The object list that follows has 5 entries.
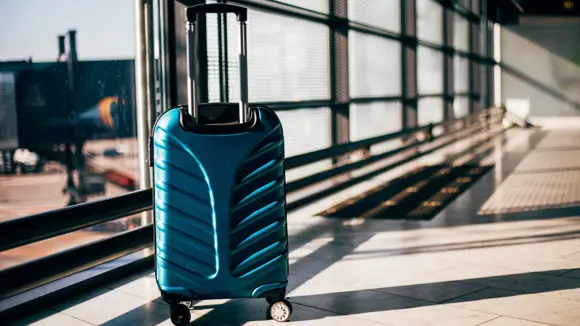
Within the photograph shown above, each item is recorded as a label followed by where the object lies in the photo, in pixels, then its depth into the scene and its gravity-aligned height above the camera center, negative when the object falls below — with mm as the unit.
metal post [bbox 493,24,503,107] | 26438 +1447
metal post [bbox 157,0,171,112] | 4719 +402
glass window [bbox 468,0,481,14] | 19422 +2836
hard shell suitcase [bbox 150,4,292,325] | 3094 -377
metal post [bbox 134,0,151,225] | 4762 +160
